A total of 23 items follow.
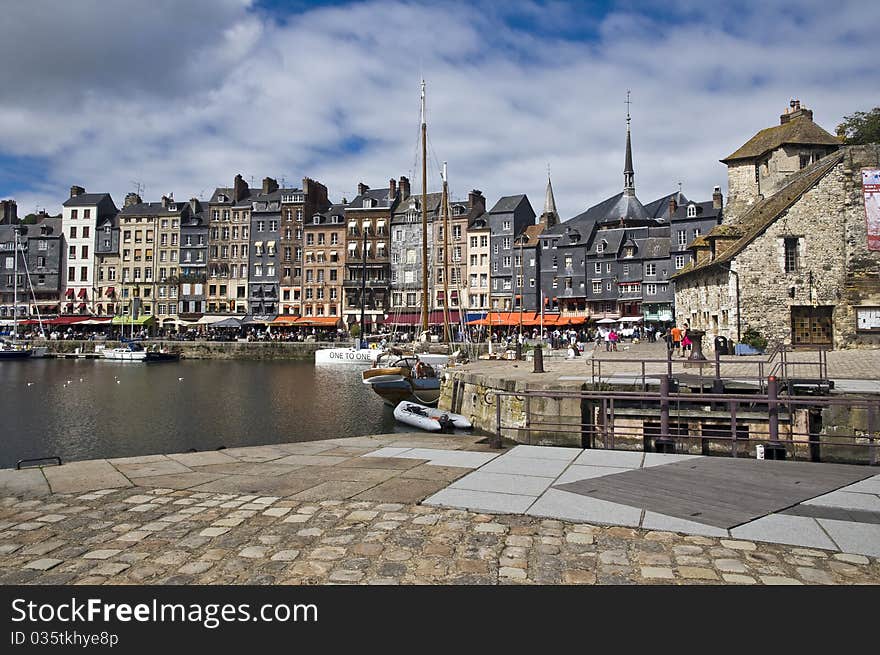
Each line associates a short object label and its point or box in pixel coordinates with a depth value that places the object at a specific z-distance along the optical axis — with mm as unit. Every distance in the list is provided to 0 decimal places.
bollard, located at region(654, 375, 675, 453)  10248
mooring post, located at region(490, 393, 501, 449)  9781
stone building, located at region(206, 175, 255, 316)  77250
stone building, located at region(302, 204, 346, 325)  74438
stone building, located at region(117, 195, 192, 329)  79250
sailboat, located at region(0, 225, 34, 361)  63678
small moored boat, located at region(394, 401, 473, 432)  19188
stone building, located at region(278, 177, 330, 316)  75625
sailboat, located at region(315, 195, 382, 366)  53856
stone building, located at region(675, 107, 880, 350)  29422
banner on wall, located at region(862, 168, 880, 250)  29234
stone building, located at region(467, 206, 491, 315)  70000
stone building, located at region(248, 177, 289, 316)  76062
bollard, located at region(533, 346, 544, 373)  19953
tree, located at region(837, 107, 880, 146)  42750
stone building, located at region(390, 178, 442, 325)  71125
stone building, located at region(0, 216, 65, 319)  81750
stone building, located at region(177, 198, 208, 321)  78062
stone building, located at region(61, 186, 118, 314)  81562
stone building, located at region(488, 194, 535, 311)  68750
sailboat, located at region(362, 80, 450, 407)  26734
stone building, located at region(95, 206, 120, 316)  80562
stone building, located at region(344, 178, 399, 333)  72688
